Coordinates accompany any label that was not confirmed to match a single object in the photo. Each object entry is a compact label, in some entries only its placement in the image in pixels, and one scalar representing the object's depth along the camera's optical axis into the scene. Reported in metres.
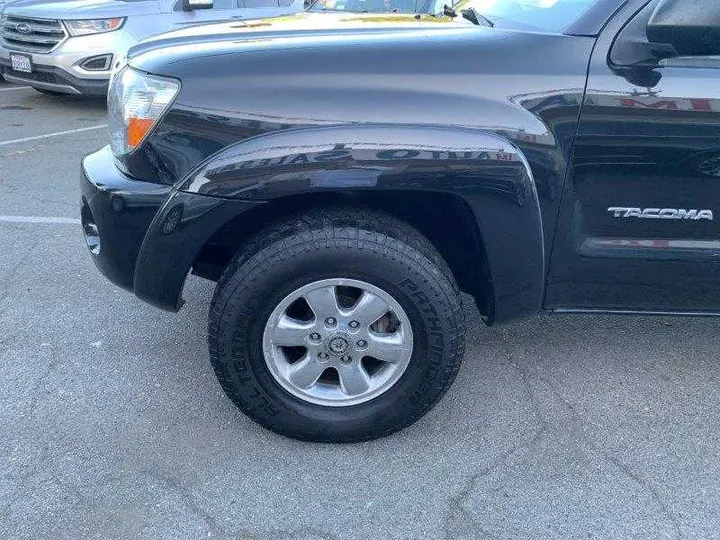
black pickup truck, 2.14
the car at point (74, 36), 7.20
